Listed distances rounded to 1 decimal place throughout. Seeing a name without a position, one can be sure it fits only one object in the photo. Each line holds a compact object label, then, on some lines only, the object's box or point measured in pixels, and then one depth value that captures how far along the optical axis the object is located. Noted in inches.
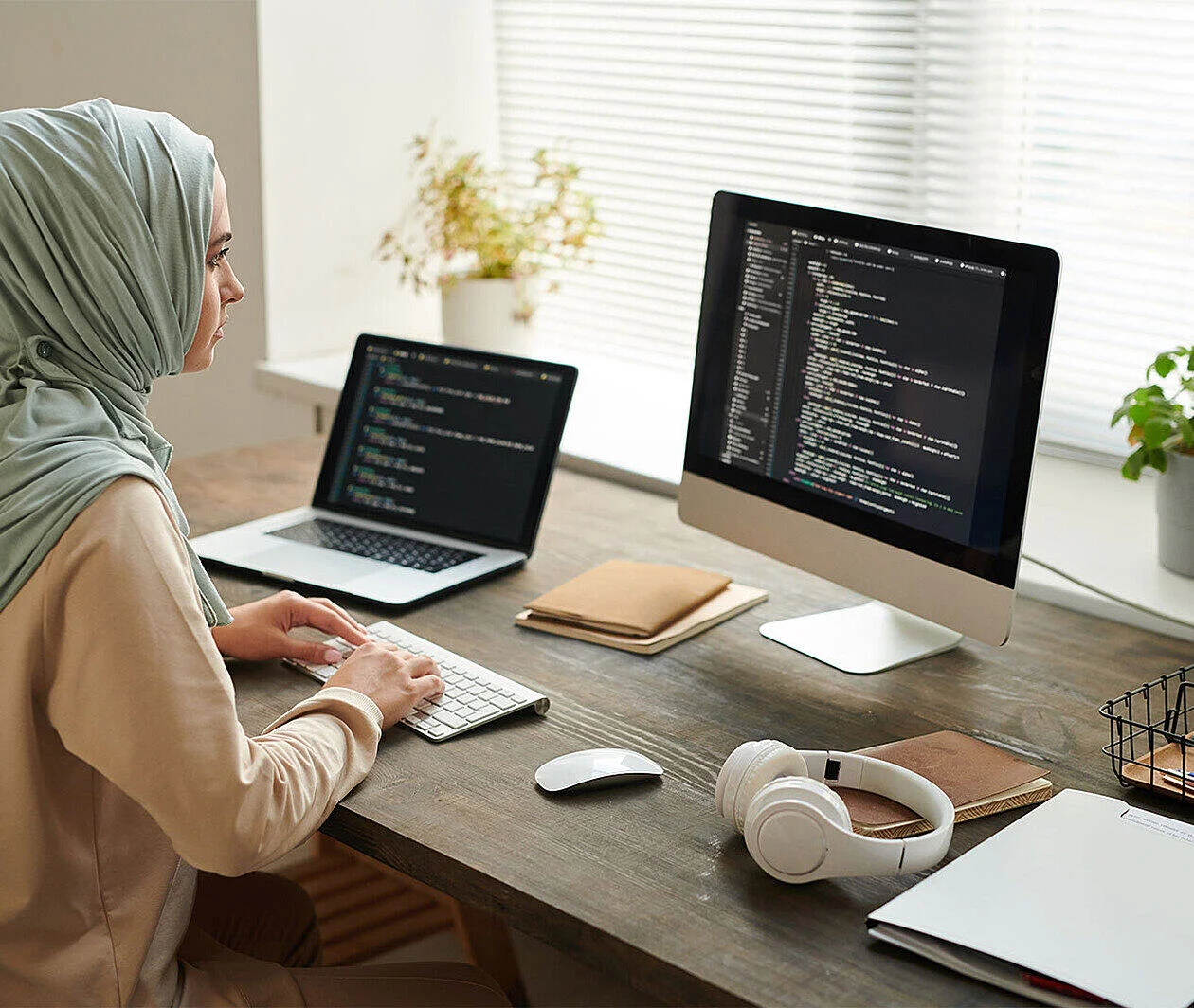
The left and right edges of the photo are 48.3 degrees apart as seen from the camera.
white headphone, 39.6
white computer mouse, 45.8
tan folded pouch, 59.4
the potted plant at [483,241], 102.4
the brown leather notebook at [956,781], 43.7
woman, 39.0
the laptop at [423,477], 66.7
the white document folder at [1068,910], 35.2
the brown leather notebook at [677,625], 58.4
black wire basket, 45.3
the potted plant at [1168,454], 62.6
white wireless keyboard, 50.3
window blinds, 78.4
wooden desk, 37.4
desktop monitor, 50.6
